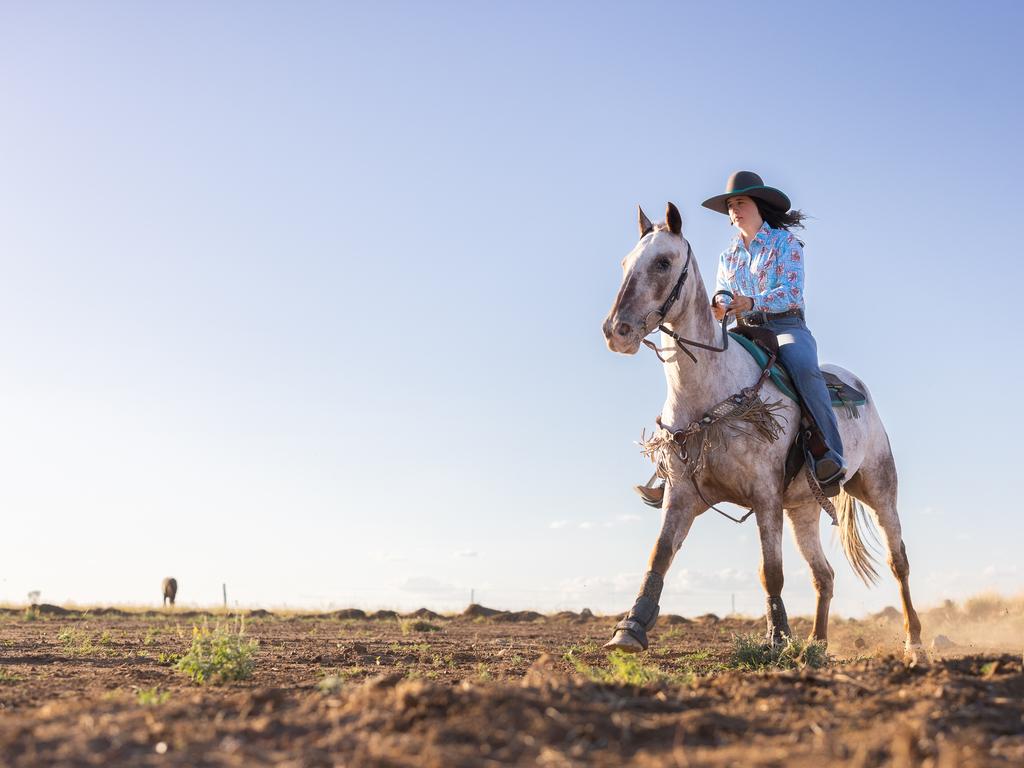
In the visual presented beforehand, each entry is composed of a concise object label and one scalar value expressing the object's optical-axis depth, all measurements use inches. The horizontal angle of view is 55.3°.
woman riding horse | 330.0
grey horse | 283.4
